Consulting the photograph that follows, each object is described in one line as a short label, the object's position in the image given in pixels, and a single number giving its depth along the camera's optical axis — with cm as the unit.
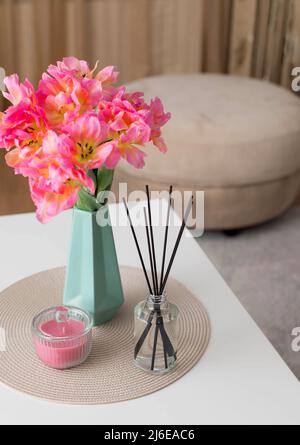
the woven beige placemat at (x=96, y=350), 144
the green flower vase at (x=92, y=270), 154
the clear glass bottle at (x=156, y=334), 146
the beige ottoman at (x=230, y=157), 245
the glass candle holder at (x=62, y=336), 145
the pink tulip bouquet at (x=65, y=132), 135
